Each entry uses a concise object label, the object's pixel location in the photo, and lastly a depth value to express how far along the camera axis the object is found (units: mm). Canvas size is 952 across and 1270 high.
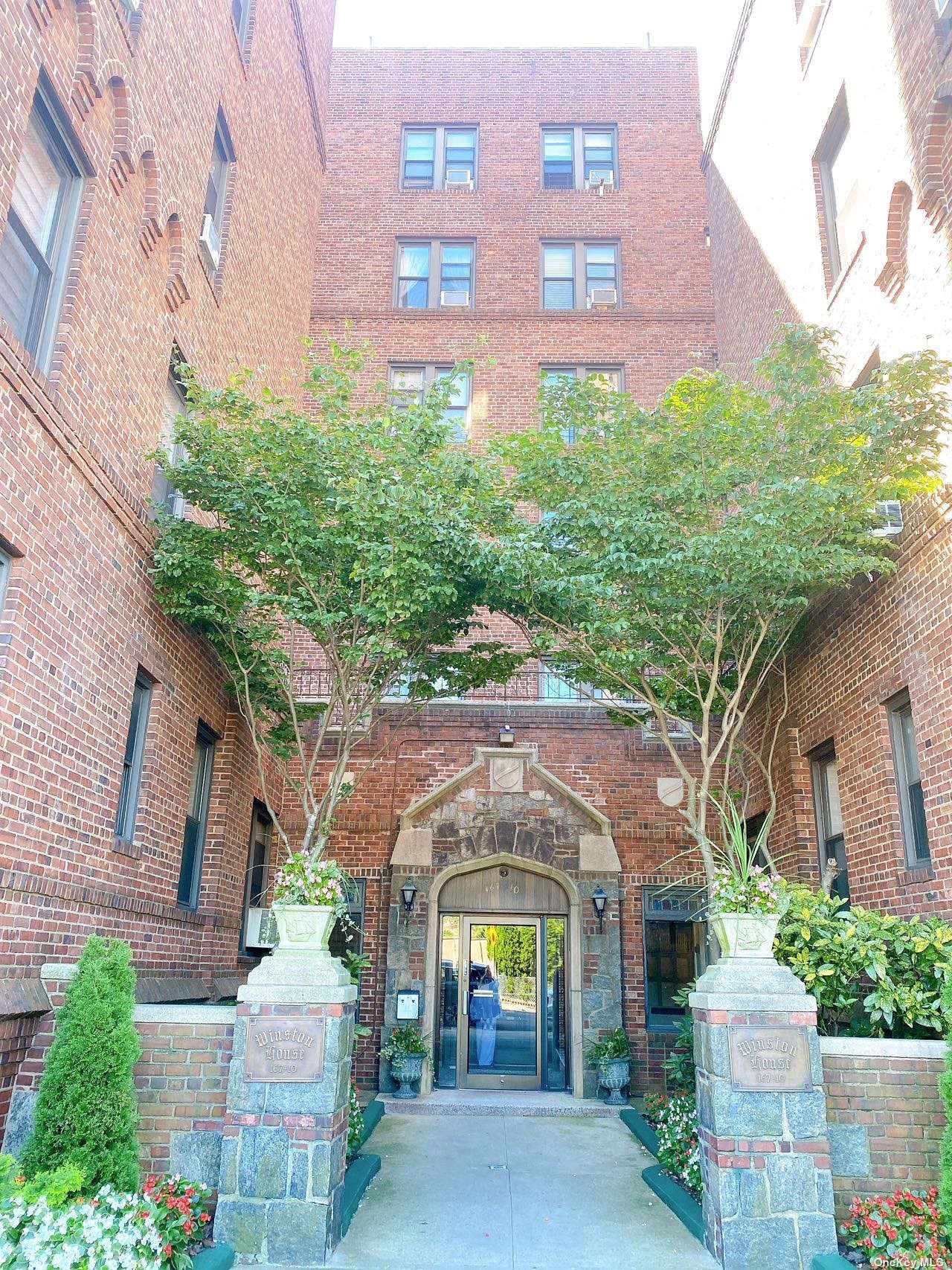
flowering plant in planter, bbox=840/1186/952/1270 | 5332
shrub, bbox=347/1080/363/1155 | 7902
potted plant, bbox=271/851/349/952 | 6570
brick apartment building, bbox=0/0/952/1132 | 6844
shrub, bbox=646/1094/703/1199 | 7215
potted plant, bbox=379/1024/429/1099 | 11516
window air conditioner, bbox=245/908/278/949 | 11578
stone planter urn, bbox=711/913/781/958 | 6449
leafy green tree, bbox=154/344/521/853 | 8250
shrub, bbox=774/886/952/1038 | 6570
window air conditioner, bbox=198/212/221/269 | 10301
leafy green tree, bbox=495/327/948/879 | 7980
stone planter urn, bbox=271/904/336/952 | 6559
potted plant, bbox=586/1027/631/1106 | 11594
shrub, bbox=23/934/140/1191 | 5406
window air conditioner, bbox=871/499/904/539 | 8367
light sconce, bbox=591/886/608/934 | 12391
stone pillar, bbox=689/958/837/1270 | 5742
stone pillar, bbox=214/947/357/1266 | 5816
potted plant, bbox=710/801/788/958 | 6457
